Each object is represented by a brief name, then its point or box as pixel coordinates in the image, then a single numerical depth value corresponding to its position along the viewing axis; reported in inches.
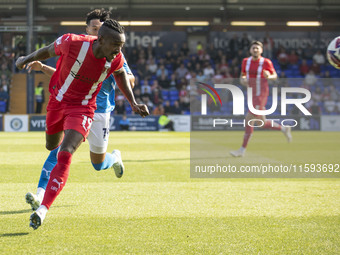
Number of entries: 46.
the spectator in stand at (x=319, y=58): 1306.6
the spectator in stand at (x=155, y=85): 1165.7
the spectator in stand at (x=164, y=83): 1222.3
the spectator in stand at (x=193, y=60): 1278.8
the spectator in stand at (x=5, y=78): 1167.6
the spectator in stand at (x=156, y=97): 1127.6
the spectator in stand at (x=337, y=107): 1104.1
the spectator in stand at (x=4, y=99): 1142.3
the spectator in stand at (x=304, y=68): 1274.6
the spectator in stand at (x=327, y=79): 1229.1
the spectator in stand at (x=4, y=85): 1151.6
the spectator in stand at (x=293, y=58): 1323.8
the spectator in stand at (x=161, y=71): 1238.3
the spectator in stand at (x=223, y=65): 1232.8
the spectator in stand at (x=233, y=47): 1310.3
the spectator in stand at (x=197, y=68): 1234.0
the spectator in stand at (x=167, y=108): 1104.8
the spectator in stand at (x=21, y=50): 1245.7
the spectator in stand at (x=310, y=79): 1230.6
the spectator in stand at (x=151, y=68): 1266.0
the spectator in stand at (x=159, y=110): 1074.1
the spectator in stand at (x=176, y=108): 1093.6
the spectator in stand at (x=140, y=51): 1294.8
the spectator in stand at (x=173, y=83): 1204.5
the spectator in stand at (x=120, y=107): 1064.8
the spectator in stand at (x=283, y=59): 1294.3
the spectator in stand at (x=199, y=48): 1322.6
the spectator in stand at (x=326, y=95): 1125.7
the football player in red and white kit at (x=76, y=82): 185.5
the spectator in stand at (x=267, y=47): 1281.4
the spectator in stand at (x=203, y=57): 1285.7
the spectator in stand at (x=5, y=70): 1254.6
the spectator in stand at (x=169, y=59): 1288.1
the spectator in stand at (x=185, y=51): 1312.7
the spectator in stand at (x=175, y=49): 1305.4
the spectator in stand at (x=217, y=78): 1186.9
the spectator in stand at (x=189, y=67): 1238.6
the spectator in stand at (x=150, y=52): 1305.0
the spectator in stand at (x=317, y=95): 1131.2
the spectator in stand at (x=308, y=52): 1370.2
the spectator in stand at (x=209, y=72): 1205.7
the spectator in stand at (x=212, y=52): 1329.6
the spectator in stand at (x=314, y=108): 1105.4
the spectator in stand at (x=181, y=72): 1231.5
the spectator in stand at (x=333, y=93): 1128.2
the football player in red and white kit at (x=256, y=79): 465.7
